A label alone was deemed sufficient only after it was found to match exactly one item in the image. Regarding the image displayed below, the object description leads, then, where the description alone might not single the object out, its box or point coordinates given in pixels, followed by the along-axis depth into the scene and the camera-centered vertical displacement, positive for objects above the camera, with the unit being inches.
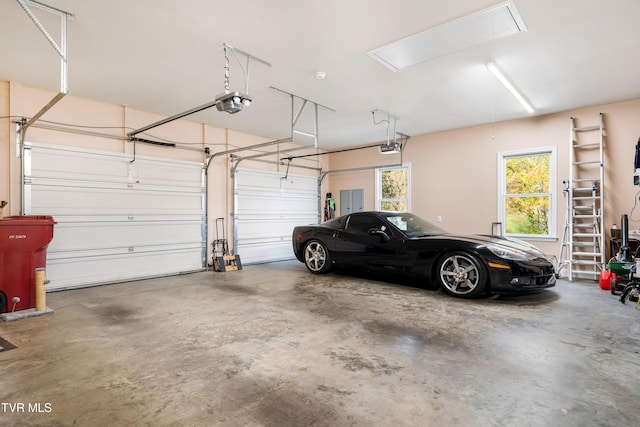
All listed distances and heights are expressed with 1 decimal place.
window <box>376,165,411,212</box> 316.8 +23.3
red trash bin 137.5 -19.8
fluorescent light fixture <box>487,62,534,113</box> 160.4 +70.2
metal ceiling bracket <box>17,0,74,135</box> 108.1 +66.0
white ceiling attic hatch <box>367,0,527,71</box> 117.5 +70.6
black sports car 156.3 -23.6
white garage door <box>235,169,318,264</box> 290.4 +0.3
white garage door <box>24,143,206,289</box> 190.5 -0.2
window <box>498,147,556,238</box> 239.0 +15.1
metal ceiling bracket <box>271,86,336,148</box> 198.7 +71.4
